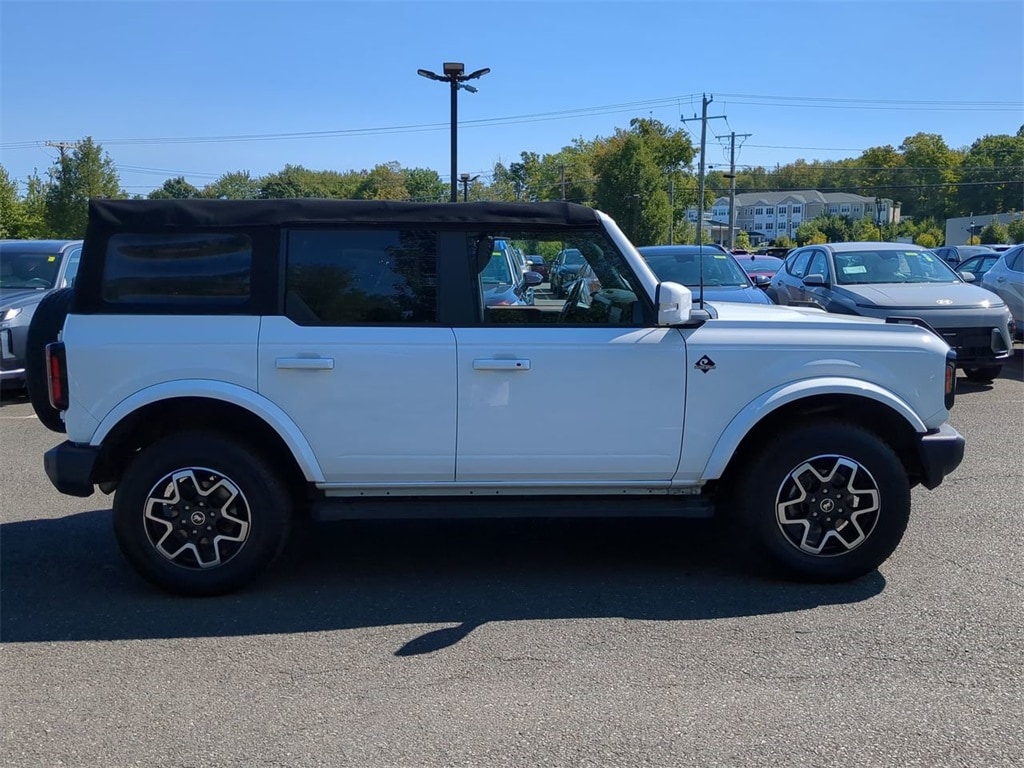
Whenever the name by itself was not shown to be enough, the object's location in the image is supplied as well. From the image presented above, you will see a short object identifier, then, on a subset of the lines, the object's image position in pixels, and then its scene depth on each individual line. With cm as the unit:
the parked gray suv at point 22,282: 1023
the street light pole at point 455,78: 2031
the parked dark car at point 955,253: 2825
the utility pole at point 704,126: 5203
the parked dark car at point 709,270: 1140
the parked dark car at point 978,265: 1845
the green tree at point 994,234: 6225
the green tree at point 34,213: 4425
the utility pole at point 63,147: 4650
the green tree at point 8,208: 4338
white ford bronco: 455
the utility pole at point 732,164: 5806
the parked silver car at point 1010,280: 1312
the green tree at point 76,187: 4222
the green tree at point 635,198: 3391
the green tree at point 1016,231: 6216
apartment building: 12988
